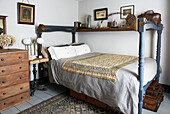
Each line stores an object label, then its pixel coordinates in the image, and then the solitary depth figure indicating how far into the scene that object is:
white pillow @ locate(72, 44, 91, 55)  3.66
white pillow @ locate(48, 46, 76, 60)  3.10
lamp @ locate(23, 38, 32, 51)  3.05
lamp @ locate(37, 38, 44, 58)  3.13
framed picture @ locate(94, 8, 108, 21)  3.86
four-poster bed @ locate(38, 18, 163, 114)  1.90
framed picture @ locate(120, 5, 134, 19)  3.40
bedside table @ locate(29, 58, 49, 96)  2.79
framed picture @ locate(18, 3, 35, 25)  3.01
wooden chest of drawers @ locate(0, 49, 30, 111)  2.31
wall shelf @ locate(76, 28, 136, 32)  3.31
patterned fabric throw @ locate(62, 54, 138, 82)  2.19
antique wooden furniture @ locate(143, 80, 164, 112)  2.32
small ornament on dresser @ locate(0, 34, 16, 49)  2.53
